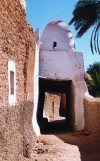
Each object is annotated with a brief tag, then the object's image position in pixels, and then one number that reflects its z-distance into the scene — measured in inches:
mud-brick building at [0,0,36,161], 189.3
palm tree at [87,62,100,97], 668.7
